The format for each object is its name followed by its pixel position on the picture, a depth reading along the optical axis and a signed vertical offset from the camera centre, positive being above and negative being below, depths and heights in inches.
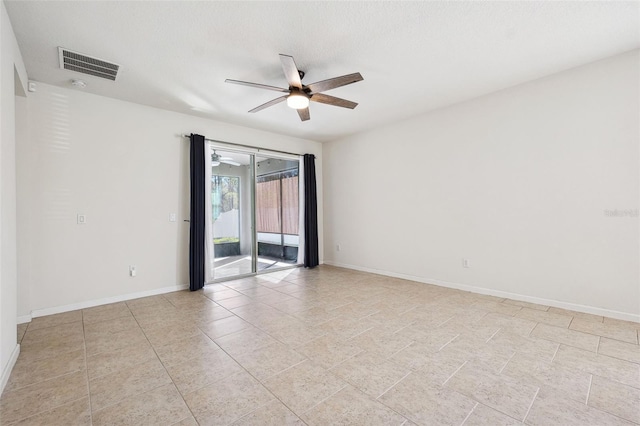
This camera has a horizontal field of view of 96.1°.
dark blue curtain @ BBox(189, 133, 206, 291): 175.9 -1.9
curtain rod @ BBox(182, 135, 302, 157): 188.4 +49.3
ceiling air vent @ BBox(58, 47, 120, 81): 113.3 +63.5
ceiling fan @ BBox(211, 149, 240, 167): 198.1 +38.8
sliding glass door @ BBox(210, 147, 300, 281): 204.7 +1.7
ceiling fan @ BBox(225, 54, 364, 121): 106.6 +52.1
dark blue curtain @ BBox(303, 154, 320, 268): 240.2 -2.3
